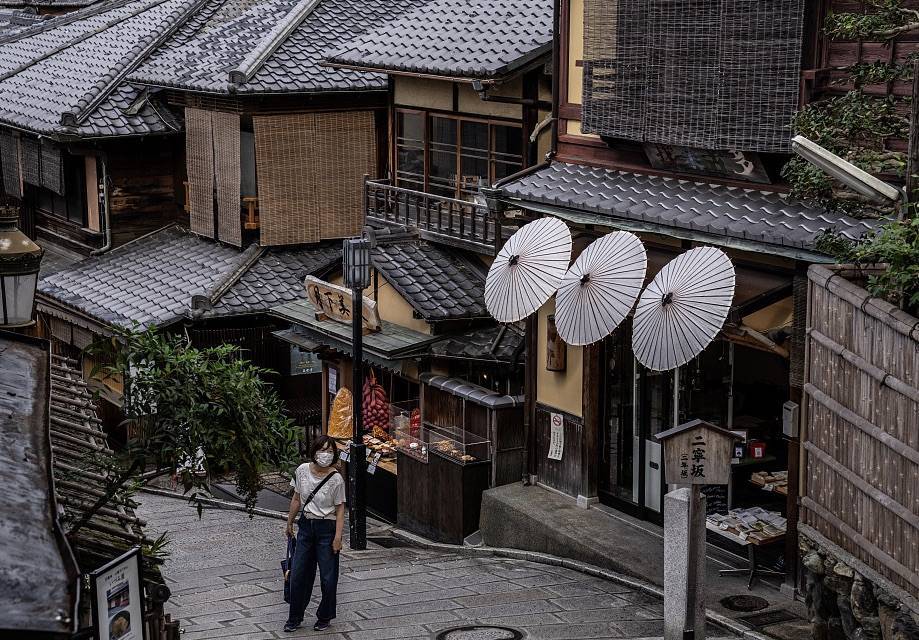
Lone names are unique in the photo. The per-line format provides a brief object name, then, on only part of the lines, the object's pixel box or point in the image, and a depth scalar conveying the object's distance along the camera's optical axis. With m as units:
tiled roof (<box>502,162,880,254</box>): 13.62
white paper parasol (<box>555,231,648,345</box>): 14.84
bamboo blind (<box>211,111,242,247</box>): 25.01
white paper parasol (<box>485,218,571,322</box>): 16.19
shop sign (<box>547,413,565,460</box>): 18.05
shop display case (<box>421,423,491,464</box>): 18.92
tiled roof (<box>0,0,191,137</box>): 26.19
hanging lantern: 9.90
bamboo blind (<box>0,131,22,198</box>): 30.27
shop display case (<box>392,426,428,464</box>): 19.58
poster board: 8.47
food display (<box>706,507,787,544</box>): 14.38
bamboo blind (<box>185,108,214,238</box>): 25.81
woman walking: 12.96
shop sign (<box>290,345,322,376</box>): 25.22
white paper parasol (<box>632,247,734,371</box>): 13.39
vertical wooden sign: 17.78
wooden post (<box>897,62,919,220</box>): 10.41
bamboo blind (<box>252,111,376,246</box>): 24.98
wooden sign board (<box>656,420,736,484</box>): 11.93
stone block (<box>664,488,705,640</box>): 12.02
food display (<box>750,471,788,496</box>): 15.00
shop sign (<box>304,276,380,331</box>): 21.11
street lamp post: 18.44
